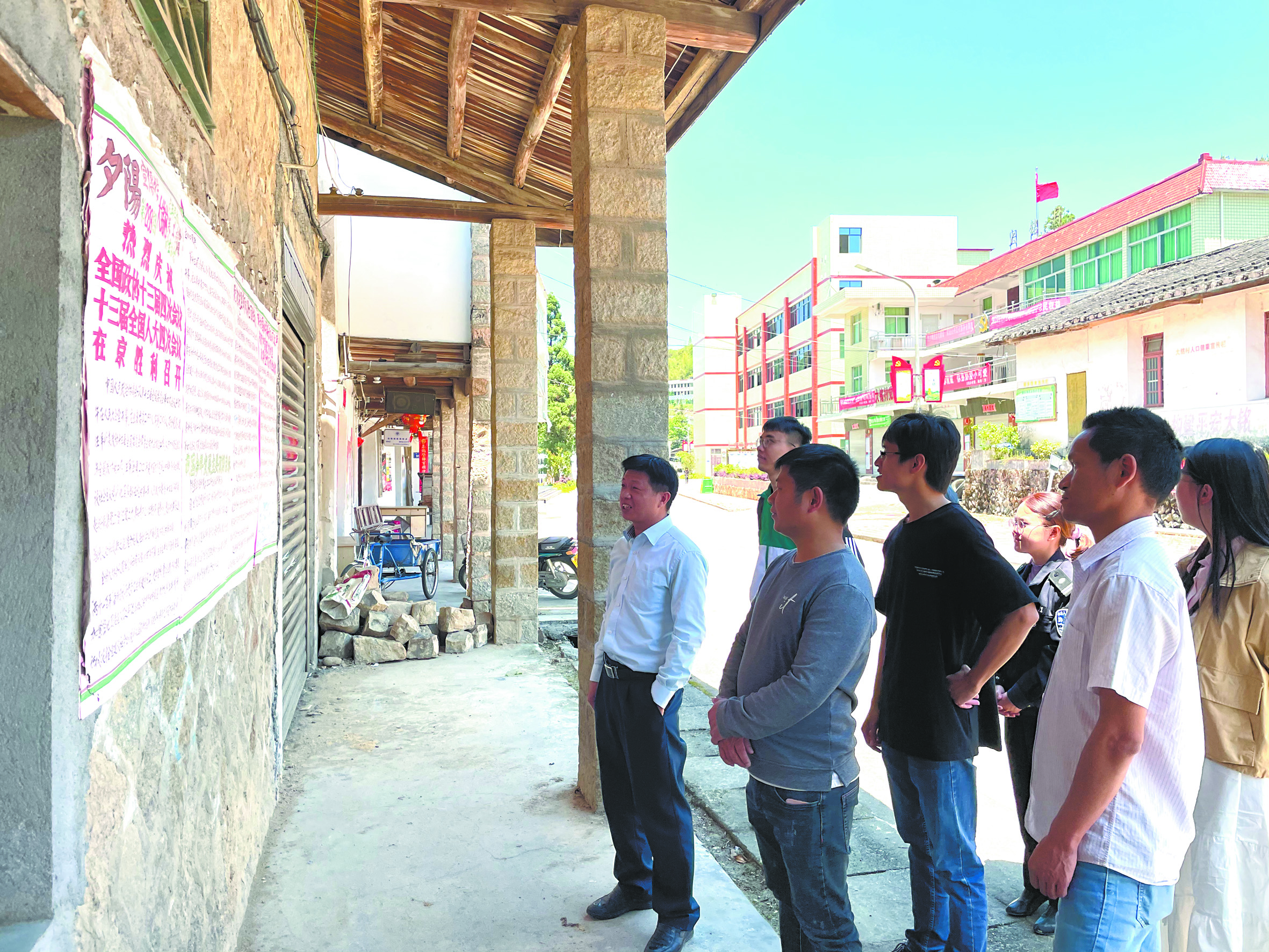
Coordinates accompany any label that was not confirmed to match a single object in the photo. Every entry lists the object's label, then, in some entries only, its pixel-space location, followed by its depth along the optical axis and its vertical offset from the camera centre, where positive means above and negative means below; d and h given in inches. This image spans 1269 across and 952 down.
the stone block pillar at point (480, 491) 356.2 -6.9
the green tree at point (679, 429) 3358.8 +179.3
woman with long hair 78.7 -23.5
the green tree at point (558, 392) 1371.8 +137.8
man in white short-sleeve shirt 64.7 -22.7
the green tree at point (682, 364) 4015.8 +543.2
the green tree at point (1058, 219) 1520.7 +456.8
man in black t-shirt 97.2 -23.4
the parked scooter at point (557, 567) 400.8 -44.6
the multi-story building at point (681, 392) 4198.6 +430.6
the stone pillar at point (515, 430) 291.6 +15.7
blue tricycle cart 430.9 -41.1
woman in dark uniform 114.3 -24.4
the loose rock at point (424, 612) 298.5 -48.6
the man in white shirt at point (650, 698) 108.7 -30.5
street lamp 873.5 +103.0
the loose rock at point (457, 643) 289.4 -58.1
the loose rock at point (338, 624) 276.8 -48.9
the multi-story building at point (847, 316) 1451.8 +290.7
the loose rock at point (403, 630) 280.4 -51.9
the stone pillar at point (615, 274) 153.0 +37.0
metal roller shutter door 194.5 -13.8
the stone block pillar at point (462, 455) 505.0 +12.2
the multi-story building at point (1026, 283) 818.8 +242.4
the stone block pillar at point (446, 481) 622.8 -4.7
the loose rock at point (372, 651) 274.5 -57.2
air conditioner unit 493.7 +43.4
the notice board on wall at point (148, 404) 56.1 +6.2
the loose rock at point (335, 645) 271.9 -54.9
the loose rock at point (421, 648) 280.8 -57.8
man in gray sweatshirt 79.8 -22.9
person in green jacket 151.5 +4.4
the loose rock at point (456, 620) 295.1 -51.4
